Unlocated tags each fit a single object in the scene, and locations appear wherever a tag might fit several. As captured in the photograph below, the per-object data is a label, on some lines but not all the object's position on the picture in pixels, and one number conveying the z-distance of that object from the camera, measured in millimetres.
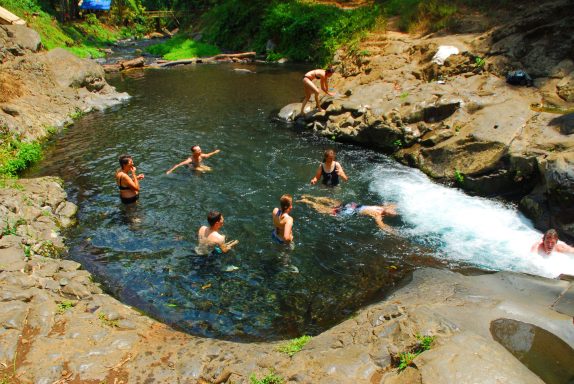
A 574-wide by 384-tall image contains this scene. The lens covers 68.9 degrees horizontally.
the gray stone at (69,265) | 8760
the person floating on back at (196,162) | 13684
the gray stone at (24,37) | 20562
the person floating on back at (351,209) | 11281
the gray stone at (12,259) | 8164
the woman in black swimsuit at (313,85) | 18391
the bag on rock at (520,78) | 15234
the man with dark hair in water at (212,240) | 9552
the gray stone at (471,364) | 5016
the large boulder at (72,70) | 21906
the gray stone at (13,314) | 6707
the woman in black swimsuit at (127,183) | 11648
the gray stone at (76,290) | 7898
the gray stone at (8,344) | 6117
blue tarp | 45844
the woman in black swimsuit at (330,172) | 12376
